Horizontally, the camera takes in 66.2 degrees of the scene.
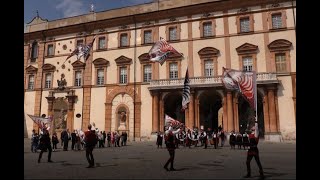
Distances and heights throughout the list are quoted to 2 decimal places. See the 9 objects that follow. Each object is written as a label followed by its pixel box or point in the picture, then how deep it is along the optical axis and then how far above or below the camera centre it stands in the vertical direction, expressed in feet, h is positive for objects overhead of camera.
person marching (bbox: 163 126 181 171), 33.84 -4.28
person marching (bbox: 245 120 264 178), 29.11 -4.30
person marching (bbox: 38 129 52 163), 42.54 -4.73
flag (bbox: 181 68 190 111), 61.07 +4.72
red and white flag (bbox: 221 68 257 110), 41.72 +5.55
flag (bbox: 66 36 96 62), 78.13 +20.55
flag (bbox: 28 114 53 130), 58.04 -1.41
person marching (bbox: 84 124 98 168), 37.70 -4.10
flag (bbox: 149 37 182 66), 64.57 +16.52
